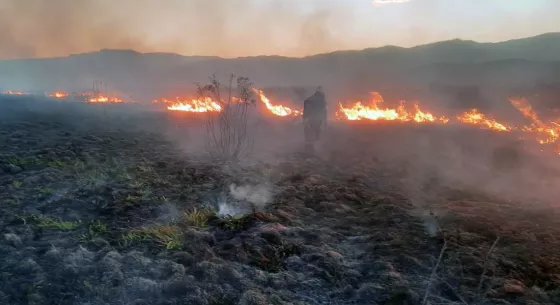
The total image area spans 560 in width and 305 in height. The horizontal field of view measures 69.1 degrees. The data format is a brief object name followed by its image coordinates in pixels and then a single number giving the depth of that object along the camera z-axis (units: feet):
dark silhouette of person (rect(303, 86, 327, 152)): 59.21
